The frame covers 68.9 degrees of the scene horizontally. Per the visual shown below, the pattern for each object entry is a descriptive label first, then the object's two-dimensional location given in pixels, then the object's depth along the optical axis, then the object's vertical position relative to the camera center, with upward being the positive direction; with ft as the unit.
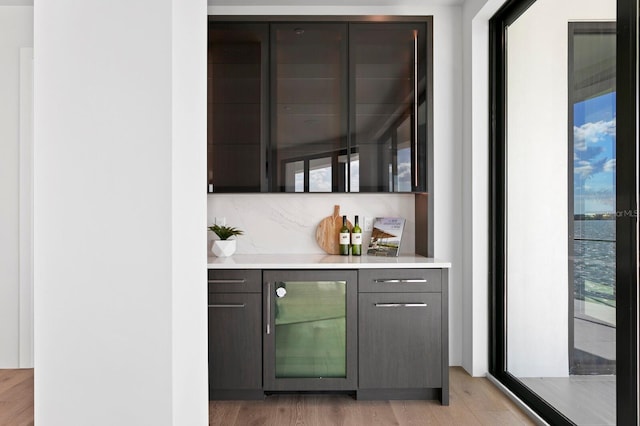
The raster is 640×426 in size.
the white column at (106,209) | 4.12 +0.06
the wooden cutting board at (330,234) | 11.38 -0.45
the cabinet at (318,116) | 10.53 +2.26
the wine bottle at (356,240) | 10.95 -0.57
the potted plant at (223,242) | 10.34 -0.59
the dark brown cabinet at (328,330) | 9.21 -2.27
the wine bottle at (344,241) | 10.90 -0.59
